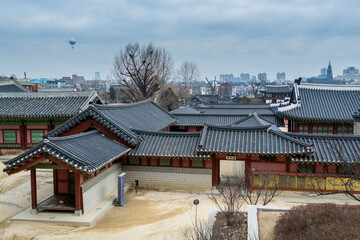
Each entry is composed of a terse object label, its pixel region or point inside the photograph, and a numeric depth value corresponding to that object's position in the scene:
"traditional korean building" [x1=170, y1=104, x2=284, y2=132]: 34.84
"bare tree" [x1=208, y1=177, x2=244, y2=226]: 11.45
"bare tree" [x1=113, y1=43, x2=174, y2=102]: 50.16
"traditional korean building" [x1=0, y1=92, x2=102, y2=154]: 25.84
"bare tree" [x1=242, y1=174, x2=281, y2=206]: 15.97
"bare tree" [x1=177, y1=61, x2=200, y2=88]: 78.50
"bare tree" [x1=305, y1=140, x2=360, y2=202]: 15.60
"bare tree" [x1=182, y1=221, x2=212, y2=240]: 10.58
